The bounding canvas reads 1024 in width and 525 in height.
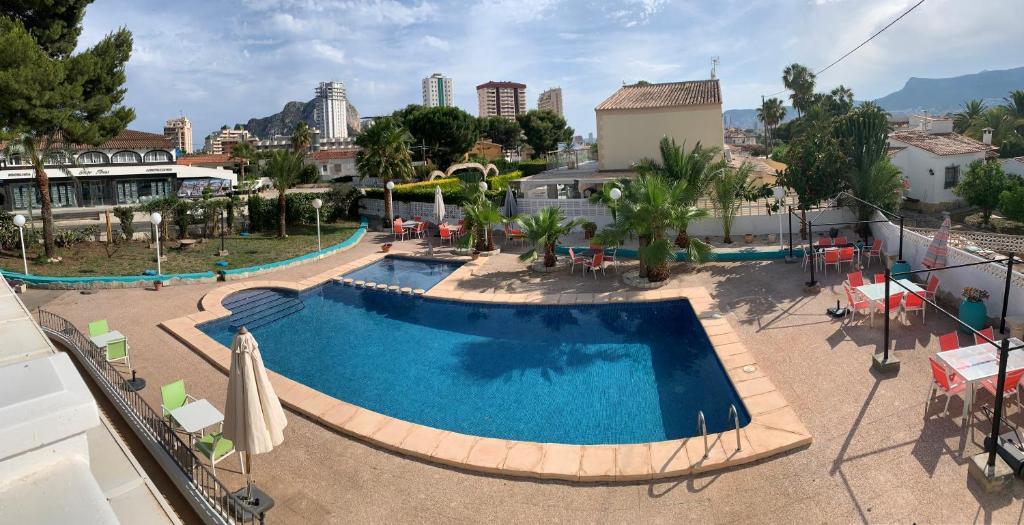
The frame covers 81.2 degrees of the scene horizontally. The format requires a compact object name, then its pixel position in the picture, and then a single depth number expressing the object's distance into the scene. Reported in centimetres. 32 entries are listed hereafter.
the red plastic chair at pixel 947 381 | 855
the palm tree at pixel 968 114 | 5021
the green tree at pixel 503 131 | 8406
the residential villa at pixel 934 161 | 2883
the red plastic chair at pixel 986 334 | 1068
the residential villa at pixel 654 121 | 3089
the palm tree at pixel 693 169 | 2022
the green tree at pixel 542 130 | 8119
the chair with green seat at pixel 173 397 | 916
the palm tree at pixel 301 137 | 4851
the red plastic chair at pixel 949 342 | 953
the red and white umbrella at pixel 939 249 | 1360
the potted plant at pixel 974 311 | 1169
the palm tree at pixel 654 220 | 1605
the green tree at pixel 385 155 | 2828
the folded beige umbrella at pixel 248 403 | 706
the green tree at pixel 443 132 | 5788
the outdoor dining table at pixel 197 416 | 850
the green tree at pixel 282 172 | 2522
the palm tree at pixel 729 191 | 2025
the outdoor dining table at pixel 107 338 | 1191
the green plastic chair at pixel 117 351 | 1161
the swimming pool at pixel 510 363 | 1005
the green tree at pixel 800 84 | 7256
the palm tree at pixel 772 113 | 8119
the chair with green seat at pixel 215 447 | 804
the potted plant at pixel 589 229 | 2292
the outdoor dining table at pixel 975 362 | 826
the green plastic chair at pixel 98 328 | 1260
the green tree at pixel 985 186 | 2470
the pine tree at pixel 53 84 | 1777
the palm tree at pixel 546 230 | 1850
